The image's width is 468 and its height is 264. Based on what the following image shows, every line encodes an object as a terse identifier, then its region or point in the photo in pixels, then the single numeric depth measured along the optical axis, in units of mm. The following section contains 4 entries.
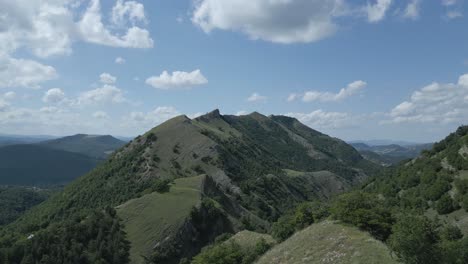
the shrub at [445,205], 71125
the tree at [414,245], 31328
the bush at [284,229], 60594
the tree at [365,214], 44750
